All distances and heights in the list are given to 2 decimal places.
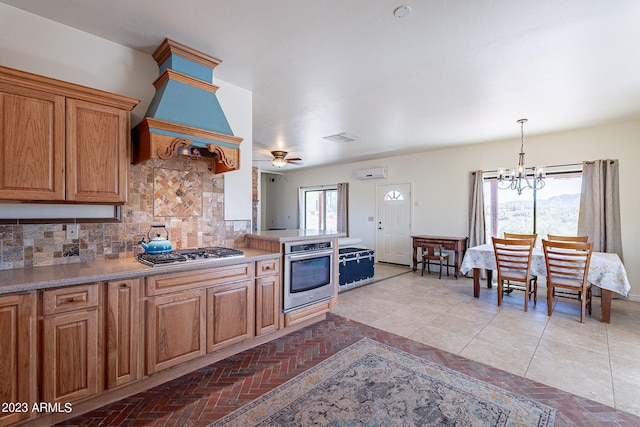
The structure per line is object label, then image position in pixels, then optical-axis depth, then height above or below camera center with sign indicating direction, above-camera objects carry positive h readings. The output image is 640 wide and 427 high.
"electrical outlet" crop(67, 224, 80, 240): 2.21 -0.16
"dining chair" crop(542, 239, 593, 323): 3.48 -0.68
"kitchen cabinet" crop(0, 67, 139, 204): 1.78 +0.48
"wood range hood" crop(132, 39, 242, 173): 2.28 +0.83
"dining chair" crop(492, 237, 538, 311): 3.86 -0.70
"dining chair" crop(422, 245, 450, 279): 5.72 -0.89
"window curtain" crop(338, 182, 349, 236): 8.16 +0.21
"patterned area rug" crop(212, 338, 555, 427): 1.85 -1.35
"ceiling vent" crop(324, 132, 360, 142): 5.21 +1.41
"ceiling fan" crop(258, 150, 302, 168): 6.23 +1.19
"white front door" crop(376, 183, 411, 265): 6.96 -0.28
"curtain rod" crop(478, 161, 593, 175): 4.79 +0.83
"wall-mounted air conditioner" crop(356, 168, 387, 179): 7.28 +1.03
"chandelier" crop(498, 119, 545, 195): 4.24 +0.60
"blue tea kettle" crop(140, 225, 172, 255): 2.42 -0.29
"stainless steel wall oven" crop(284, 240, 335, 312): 2.96 -0.68
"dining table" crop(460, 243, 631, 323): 3.40 -0.75
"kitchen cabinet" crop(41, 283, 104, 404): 1.69 -0.83
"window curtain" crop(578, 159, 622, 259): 4.44 +0.14
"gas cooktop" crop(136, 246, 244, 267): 2.16 -0.37
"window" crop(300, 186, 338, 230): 8.88 +0.16
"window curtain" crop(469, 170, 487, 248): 5.71 -0.06
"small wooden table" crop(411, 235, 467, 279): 5.66 -0.62
